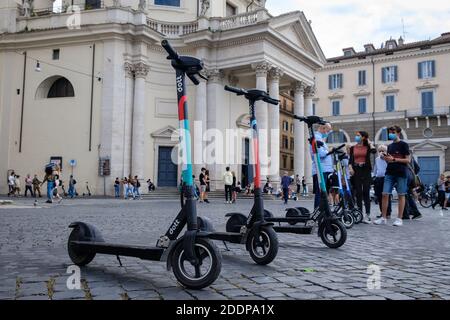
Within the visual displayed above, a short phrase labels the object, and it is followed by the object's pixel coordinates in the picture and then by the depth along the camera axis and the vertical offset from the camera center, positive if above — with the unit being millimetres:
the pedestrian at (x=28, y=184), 26750 -142
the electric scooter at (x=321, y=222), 5799 -480
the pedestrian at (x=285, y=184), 20406 +67
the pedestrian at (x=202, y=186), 21672 -79
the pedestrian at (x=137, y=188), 25250 -256
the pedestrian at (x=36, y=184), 26475 -104
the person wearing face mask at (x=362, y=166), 9672 +447
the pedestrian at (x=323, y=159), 7446 +466
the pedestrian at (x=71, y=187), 25208 -273
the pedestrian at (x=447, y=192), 18597 -193
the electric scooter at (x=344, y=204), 8284 -354
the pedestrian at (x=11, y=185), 27438 -190
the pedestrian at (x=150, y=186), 28453 -146
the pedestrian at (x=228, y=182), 21750 +131
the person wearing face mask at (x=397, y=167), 8984 +404
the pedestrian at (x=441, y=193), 18562 -238
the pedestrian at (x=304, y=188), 31744 -165
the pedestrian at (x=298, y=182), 31200 +254
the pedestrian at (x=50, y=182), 18156 +19
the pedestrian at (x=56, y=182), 18656 +1
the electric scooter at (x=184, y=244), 3299 -468
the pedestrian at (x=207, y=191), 21978 -379
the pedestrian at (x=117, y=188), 26203 -279
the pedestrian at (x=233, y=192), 21641 -355
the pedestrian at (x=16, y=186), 27867 -282
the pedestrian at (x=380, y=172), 11180 +370
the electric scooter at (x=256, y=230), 4453 -470
